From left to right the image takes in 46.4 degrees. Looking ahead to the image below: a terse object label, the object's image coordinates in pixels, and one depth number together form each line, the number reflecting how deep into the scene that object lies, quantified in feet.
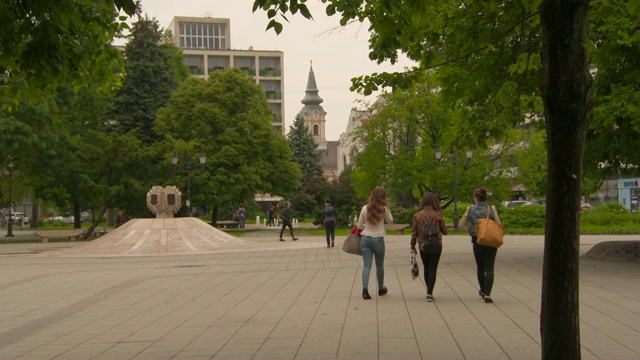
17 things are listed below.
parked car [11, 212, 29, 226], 246.35
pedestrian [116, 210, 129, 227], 139.23
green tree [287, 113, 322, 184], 249.96
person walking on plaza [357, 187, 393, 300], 37.04
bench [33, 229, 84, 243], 125.90
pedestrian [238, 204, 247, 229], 178.72
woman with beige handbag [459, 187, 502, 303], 34.78
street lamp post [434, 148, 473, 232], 123.38
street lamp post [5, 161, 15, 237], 130.06
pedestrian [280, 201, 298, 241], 102.44
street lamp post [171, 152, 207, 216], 120.88
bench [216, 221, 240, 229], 171.12
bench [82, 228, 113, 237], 144.39
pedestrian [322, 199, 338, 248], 85.51
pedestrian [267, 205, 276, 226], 207.92
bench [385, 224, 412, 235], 128.74
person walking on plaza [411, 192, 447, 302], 35.04
